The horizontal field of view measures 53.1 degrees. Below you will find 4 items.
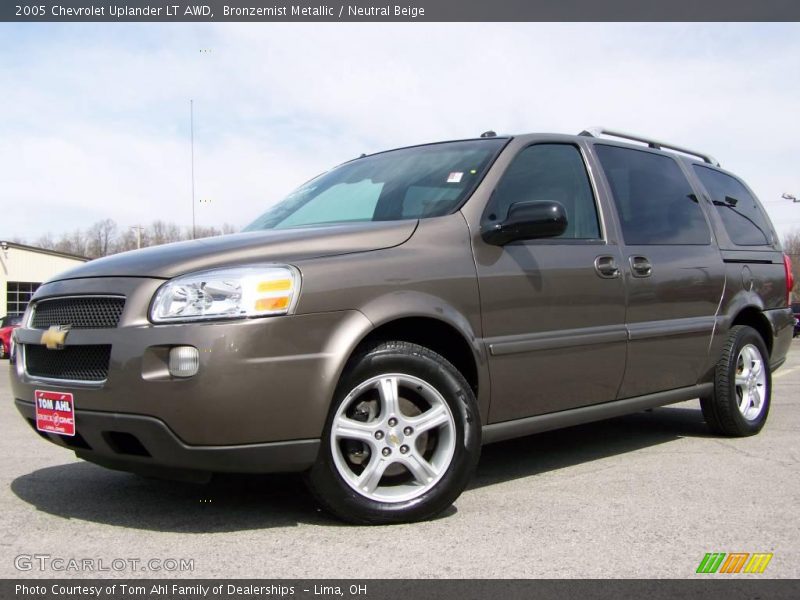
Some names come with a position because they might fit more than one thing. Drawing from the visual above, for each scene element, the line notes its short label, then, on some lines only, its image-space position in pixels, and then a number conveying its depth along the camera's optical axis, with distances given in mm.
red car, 23859
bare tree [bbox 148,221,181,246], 67188
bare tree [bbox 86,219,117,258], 88125
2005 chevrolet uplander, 2943
